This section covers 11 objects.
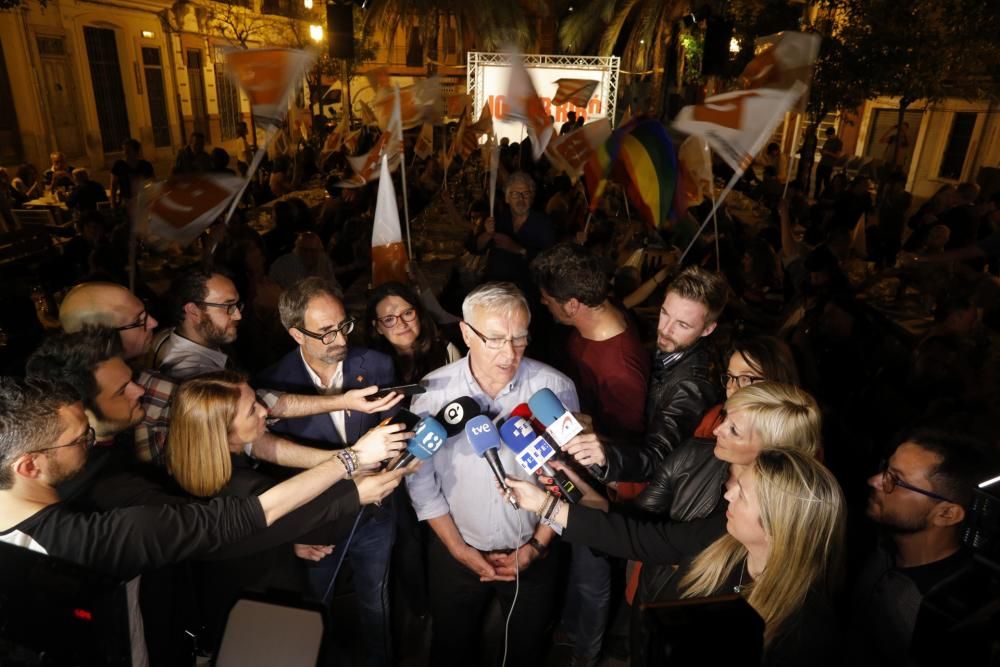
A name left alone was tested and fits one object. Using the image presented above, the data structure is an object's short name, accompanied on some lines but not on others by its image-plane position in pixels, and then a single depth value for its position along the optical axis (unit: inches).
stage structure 642.8
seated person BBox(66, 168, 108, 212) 330.0
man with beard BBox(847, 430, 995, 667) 74.4
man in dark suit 107.1
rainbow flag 184.5
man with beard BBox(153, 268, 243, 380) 118.8
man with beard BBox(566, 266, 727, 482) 102.7
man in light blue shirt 90.1
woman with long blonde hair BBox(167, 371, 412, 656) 81.8
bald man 110.8
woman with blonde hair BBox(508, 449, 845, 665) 63.2
